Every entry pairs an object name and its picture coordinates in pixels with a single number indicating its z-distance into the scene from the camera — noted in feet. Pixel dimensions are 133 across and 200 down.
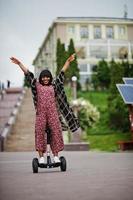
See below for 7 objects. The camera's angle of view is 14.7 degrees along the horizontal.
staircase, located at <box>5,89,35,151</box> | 55.47
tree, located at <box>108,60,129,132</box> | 64.44
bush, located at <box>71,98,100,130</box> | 65.21
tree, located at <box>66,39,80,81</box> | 124.16
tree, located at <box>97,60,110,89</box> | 138.83
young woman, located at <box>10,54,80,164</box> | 16.19
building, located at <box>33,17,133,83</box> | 167.22
